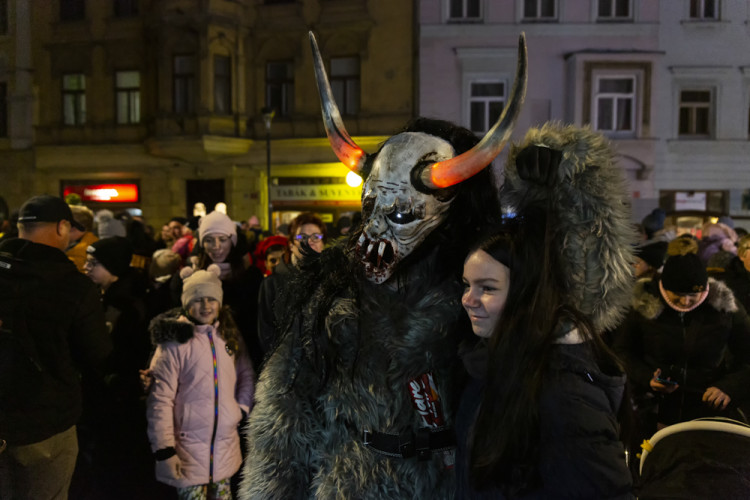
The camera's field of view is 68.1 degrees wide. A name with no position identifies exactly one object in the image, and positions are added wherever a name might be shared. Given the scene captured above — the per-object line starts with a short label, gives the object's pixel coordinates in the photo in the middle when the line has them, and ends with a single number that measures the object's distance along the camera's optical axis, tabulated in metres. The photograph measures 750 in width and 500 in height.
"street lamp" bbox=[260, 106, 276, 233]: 13.05
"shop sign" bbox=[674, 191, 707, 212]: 14.20
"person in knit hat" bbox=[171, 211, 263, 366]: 4.03
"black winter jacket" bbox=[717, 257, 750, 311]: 4.66
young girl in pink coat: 3.16
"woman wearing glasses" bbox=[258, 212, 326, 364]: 3.52
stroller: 1.47
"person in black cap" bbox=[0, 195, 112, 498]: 2.66
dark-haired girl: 1.30
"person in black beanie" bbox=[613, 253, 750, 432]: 3.35
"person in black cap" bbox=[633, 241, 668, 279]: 4.82
